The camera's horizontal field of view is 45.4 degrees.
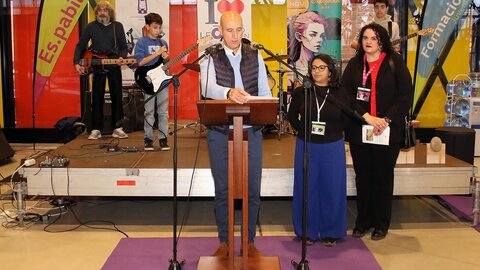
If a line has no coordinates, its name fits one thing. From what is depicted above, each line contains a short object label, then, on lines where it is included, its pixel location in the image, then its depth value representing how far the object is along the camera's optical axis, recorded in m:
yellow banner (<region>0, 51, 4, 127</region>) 9.05
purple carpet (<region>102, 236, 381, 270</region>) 3.91
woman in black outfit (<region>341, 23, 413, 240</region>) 4.16
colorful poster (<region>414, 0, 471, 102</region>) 8.69
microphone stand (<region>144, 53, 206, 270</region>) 3.29
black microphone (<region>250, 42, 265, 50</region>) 3.22
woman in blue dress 4.09
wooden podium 3.09
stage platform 4.79
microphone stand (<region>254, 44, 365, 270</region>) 3.25
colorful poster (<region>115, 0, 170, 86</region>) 8.48
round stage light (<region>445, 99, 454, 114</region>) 8.08
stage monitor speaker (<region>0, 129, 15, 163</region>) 7.23
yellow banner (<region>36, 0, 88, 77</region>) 8.84
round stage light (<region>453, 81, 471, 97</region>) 8.07
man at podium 3.39
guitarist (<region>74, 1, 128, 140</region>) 6.61
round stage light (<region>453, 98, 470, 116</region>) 7.88
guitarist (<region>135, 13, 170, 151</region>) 5.70
